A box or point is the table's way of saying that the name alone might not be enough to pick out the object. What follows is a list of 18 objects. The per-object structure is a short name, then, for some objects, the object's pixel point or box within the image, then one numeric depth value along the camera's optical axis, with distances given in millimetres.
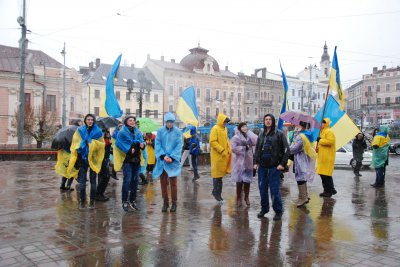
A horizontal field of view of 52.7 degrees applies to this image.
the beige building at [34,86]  41219
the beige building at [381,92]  68688
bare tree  30750
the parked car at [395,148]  31094
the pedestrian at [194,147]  12106
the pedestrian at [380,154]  10852
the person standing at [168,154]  7227
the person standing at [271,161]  6637
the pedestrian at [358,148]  14234
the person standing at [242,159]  7902
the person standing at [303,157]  8086
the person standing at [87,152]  7557
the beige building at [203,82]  59750
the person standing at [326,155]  8953
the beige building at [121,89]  52094
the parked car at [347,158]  17984
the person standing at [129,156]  7309
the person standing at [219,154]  8156
